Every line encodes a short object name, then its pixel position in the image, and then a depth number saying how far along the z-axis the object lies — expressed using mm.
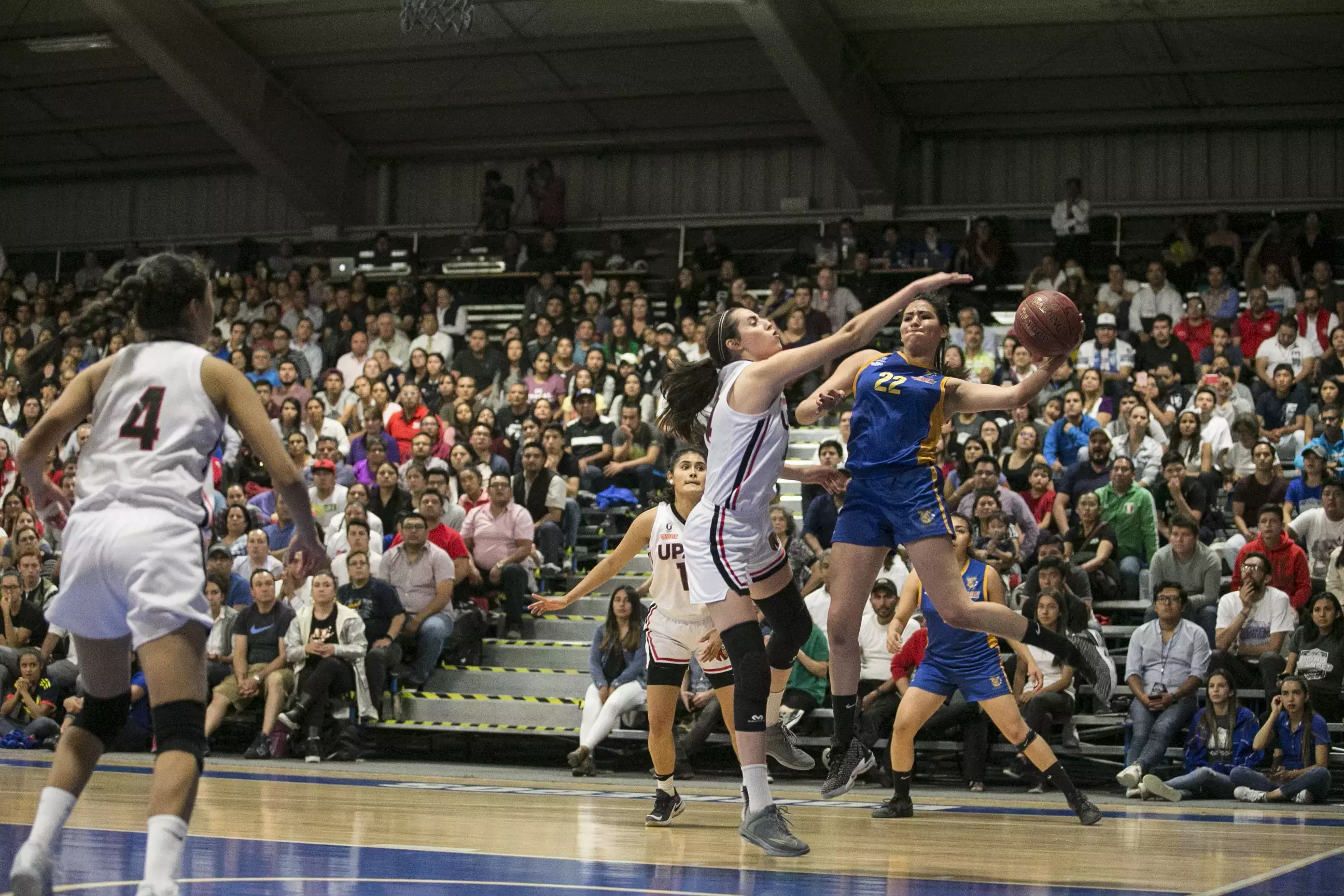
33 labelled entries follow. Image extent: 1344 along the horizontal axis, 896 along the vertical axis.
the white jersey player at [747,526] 5574
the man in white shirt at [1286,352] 14367
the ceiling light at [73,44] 19719
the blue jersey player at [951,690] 7594
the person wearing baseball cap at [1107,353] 14617
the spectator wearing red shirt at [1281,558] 10883
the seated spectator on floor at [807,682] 10750
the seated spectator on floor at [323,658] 11430
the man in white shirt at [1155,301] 16047
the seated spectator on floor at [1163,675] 10094
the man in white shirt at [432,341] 17609
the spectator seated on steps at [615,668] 10727
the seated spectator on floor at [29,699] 11992
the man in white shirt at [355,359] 17359
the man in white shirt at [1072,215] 18688
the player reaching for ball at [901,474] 6039
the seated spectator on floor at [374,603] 11891
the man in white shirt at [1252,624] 10367
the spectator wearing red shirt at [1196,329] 15289
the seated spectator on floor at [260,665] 11523
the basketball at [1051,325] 5996
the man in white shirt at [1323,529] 11336
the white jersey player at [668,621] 7062
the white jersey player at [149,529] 3734
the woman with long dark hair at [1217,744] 9555
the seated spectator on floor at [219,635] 11844
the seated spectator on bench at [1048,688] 10148
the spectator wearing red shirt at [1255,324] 15133
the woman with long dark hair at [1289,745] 9453
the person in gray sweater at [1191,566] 11008
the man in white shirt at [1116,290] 16266
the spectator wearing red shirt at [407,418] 15227
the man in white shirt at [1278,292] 15938
